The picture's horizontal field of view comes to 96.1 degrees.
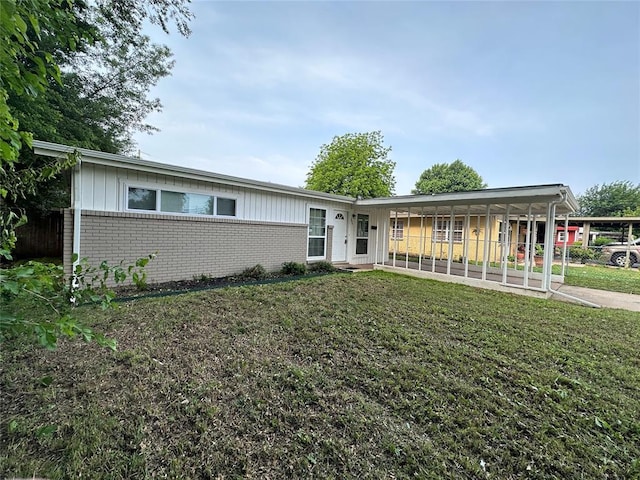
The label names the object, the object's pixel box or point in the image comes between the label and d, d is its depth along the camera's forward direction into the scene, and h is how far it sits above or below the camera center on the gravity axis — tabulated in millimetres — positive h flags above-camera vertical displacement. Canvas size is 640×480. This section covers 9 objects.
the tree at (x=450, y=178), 29094 +6237
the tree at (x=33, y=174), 1047 +282
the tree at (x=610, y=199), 30616 +4985
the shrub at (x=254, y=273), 7578 -1103
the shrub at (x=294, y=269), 8375 -1051
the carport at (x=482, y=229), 7047 +374
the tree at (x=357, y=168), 20547 +4918
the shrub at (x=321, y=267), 9219 -1079
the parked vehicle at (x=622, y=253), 15028 -509
